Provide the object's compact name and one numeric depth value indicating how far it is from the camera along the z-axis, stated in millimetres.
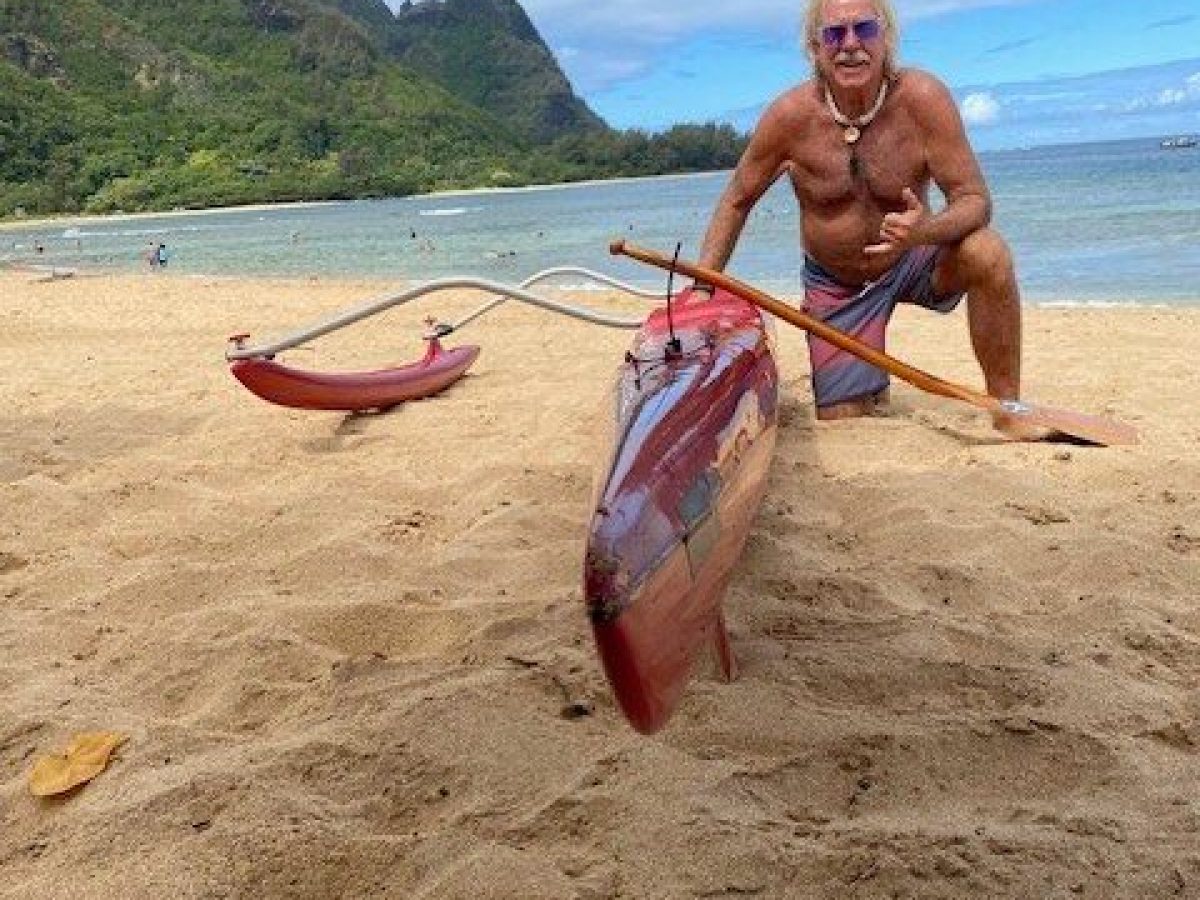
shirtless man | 3605
